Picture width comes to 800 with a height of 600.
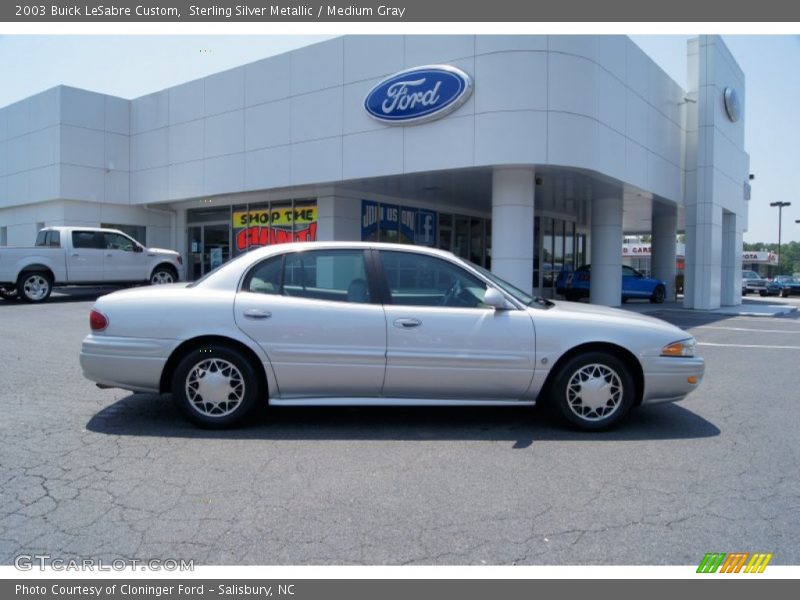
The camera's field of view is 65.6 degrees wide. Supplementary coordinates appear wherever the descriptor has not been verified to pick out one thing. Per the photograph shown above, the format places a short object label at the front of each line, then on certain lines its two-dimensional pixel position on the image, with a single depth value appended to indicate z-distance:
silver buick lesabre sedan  5.04
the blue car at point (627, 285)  22.25
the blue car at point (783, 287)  37.56
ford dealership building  13.80
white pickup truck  15.74
